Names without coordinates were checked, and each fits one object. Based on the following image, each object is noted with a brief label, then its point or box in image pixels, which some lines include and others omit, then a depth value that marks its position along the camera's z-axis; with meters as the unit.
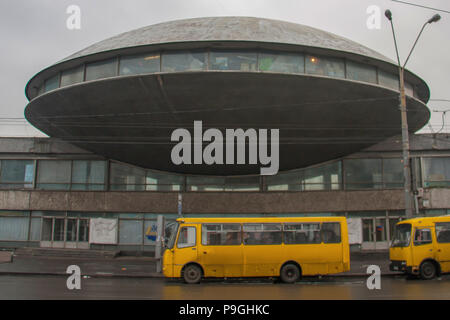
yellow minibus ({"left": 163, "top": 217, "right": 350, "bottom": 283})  15.05
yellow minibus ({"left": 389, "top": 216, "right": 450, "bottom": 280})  15.69
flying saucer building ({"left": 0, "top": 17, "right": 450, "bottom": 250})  19.98
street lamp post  15.89
